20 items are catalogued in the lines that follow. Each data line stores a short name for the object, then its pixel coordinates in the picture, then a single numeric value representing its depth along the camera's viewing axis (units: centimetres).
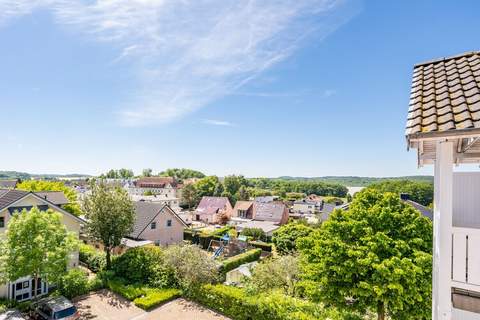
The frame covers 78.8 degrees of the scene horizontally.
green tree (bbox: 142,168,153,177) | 15812
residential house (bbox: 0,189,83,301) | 1834
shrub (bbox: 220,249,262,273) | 2356
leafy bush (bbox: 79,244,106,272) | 2359
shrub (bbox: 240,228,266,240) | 3746
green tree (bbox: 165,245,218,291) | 1892
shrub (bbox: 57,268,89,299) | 1865
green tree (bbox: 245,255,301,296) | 1719
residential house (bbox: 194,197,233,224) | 5731
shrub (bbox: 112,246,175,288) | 2031
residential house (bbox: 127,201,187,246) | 2927
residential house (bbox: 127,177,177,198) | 10336
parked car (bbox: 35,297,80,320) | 1502
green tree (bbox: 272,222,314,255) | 3147
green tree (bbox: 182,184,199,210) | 7906
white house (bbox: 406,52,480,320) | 385
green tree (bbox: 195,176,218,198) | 8824
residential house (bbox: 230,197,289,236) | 5012
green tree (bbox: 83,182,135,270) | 2192
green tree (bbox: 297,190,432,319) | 1066
